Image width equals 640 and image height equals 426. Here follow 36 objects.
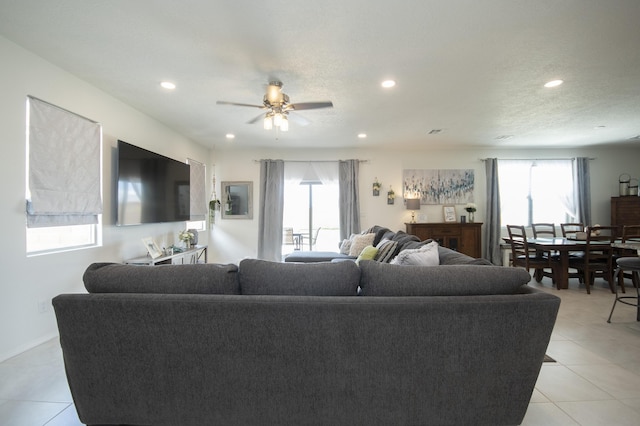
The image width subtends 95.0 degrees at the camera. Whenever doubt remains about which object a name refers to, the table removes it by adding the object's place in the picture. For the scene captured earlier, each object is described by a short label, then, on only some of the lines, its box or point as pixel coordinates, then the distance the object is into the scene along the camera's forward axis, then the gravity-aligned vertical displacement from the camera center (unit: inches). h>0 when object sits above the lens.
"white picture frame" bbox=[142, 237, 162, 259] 149.4 -15.3
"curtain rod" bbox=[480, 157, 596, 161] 252.6 +48.2
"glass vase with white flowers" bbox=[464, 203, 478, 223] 242.4 +5.2
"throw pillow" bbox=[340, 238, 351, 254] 200.1 -20.9
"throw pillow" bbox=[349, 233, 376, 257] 185.9 -17.2
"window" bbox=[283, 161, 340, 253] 254.4 +3.0
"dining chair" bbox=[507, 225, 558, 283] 173.7 -27.4
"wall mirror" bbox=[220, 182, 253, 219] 251.8 +14.9
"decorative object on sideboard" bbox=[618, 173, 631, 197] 240.3 +25.1
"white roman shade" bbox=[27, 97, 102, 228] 100.5 +19.5
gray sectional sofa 54.7 -26.1
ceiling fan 114.9 +44.0
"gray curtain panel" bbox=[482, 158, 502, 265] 245.3 -2.4
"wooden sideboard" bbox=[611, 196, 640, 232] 231.0 +3.1
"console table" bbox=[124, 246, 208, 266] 141.4 -21.2
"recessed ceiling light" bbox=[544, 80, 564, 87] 123.1 +56.1
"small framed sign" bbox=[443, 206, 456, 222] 251.0 +1.3
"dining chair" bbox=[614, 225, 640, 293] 148.8 -22.4
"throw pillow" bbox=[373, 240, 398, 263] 128.3 -15.9
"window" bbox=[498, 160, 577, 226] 252.5 +20.4
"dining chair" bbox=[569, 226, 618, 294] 163.5 -26.2
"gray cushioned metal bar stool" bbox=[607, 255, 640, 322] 107.8 -18.7
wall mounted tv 138.5 +16.9
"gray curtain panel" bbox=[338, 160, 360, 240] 246.4 +15.6
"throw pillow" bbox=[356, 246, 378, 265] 134.9 -17.2
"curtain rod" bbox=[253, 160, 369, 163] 253.0 +48.0
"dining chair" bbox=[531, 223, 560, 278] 179.4 -18.1
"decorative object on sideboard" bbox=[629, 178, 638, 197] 235.6 +19.4
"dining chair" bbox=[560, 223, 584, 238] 211.8 -12.5
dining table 163.9 -19.0
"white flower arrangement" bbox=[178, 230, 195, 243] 182.9 -11.4
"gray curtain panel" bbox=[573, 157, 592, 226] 247.0 +21.5
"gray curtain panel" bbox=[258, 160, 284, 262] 245.4 +6.7
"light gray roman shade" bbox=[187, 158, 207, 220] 213.4 +20.7
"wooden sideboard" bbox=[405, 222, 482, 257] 235.3 -14.8
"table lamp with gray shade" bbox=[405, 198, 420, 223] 241.8 +9.8
